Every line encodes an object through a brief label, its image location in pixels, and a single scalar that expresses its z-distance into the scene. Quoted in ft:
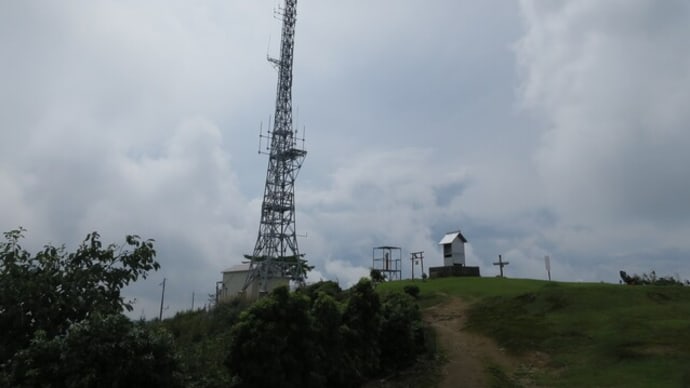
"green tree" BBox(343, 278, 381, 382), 57.31
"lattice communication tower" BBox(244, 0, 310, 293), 128.47
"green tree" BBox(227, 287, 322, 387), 42.96
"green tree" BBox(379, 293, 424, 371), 65.92
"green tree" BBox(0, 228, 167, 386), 25.56
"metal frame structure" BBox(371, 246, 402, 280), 143.02
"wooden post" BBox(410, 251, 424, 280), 139.06
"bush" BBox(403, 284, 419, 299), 101.57
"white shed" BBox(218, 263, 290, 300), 134.92
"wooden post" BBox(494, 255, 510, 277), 127.34
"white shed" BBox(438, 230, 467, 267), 133.08
